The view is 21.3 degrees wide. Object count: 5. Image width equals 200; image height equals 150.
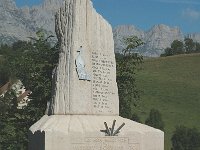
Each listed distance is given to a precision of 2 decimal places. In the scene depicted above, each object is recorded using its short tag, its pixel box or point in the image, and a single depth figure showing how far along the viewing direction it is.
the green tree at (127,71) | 24.53
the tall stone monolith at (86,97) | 12.59
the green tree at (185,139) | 53.44
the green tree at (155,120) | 56.77
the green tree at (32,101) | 22.58
